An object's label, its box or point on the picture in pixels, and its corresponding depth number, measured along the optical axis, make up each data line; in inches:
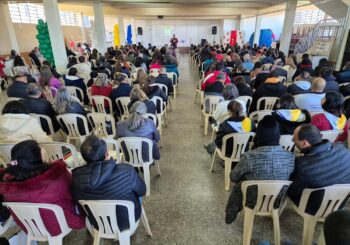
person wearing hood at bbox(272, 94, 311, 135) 100.0
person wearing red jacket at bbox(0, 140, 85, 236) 57.8
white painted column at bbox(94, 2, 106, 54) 388.5
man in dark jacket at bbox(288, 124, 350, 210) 64.4
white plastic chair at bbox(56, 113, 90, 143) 121.6
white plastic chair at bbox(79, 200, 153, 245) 58.6
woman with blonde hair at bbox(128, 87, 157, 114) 131.6
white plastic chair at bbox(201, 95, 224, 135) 154.4
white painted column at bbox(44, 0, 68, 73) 252.4
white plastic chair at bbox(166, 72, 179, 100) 239.6
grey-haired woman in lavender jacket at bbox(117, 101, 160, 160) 98.4
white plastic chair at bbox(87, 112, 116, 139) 127.6
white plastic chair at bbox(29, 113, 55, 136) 123.8
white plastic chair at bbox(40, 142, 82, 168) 87.0
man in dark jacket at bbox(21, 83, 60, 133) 123.5
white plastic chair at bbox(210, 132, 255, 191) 97.6
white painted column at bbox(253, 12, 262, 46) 583.8
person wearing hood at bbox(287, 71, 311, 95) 146.2
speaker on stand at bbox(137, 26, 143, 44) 871.1
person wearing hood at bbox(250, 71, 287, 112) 148.9
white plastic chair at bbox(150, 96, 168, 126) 153.1
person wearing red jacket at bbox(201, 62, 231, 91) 183.0
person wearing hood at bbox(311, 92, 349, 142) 98.8
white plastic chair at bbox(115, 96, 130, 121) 152.2
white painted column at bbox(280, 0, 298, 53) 366.0
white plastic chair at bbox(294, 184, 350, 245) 62.3
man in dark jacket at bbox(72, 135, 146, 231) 59.9
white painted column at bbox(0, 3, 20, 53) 393.9
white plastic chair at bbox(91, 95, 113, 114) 155.3
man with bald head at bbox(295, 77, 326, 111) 127.6
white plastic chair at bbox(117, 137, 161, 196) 95.7
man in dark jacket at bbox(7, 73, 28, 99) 158.9
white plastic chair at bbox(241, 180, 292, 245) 66.0
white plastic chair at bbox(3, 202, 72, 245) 57.1
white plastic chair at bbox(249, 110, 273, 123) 127.0
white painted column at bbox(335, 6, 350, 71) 272.5
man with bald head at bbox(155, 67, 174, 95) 199.6
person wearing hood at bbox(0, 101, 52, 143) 91.9
